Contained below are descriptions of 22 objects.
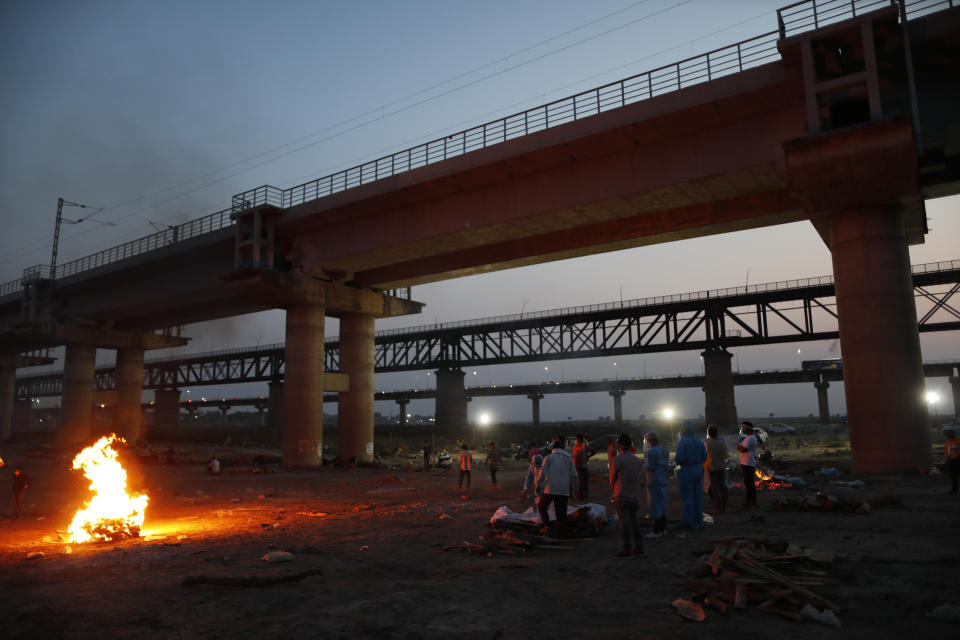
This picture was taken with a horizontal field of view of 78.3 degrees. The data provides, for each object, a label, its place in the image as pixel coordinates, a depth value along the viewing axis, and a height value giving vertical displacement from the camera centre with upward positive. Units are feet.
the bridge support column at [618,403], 371.35 +2.81
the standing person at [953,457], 42.33 -3.97
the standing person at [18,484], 47.62 -5.35
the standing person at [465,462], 65.67 -5.73
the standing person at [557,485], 32.07 -4.10
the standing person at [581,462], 52.75 -4.81
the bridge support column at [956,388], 286.66 +6.69
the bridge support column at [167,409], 302.45 +3.00
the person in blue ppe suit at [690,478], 33.40 -4.01
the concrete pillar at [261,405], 445.05 +6.39
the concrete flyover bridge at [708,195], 53.26 +24.16
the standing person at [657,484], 31.89 -4.16
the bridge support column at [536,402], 384.27 +4.44
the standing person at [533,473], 41.04 -4.56
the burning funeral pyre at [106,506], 36.96 -6.13
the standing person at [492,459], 67.48 -5.86
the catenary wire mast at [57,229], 175.11 +56.02
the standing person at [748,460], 40.45 -3.79
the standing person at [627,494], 27.73 -4.10
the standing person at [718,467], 39.04 -4.03
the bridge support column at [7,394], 208.03 +8.33
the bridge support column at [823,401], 309.42 +1.62
